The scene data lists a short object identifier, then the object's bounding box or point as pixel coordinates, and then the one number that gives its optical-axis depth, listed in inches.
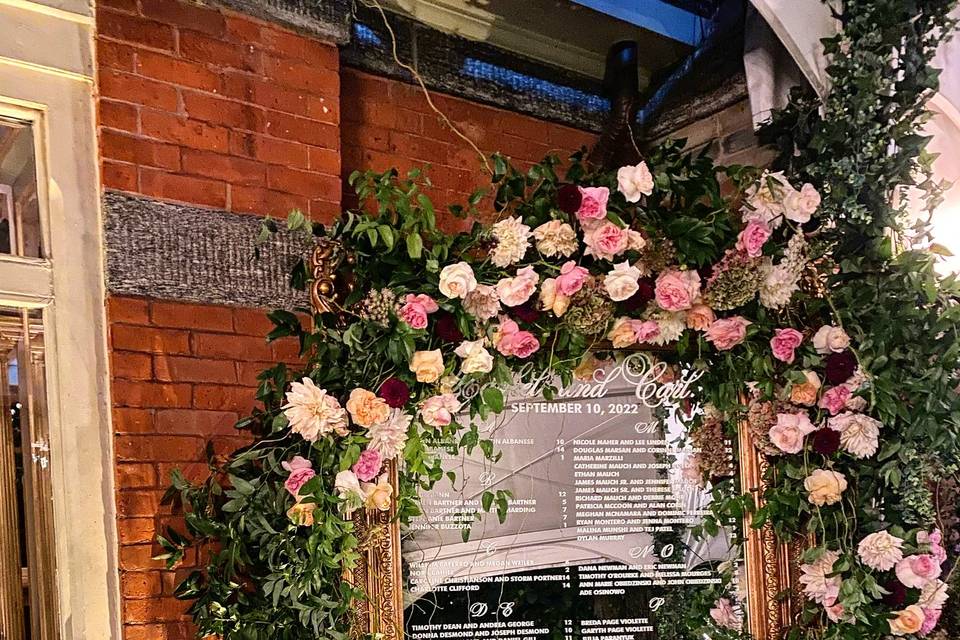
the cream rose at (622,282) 72.6
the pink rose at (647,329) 76.5
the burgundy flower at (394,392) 69.9
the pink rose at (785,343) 77.2
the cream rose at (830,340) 76.2
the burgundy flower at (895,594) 74.9
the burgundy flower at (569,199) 72.5
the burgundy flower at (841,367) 76.4
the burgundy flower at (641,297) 76.0
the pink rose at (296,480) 69.2
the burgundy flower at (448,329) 71.8
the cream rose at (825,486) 76.0
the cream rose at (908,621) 73.7
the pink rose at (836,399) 76.3
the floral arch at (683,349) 70.4
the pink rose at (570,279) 72.0
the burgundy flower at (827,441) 76.6
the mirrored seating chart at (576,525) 75.0
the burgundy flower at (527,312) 73.7
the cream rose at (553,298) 72.7
